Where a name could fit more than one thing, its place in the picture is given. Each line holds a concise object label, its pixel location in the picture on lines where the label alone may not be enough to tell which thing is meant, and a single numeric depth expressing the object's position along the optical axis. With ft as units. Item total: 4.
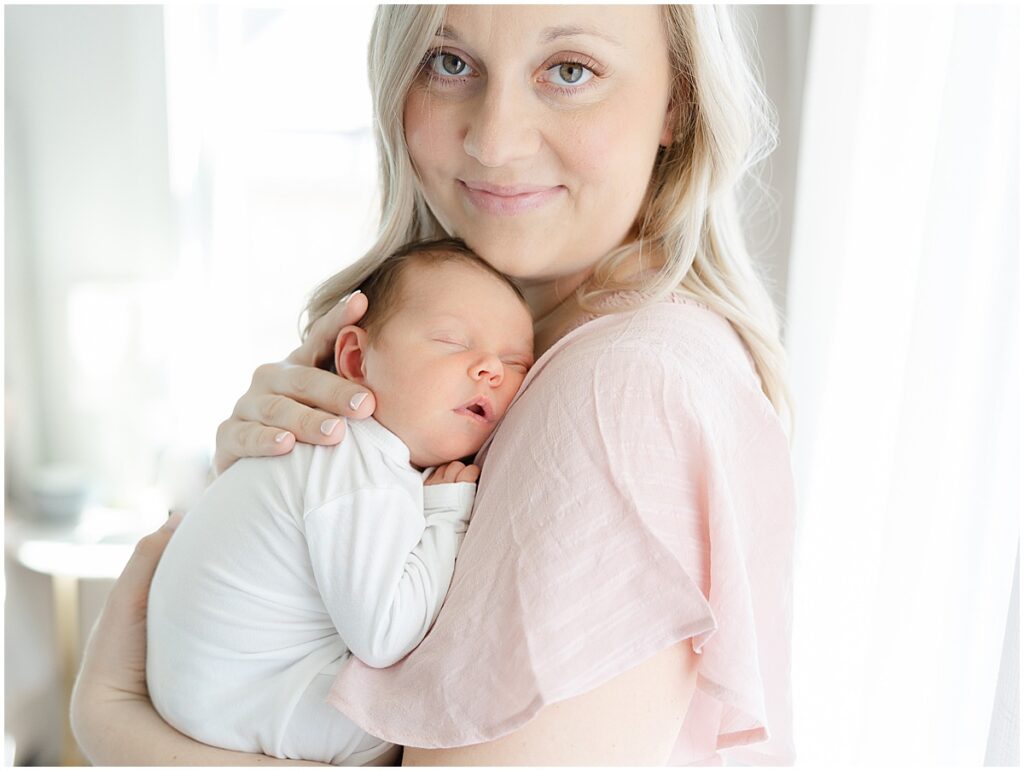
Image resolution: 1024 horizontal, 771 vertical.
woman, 2.74
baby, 3.10
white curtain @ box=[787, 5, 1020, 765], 4.10
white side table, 10.46
